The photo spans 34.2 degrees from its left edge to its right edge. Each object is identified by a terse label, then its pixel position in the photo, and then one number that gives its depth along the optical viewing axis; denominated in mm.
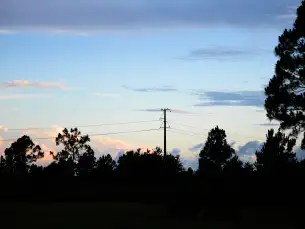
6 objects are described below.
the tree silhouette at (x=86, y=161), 91125
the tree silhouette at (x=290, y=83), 37344
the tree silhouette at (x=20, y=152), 95562
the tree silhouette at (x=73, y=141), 96125
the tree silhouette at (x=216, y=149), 90562
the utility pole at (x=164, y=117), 68844
